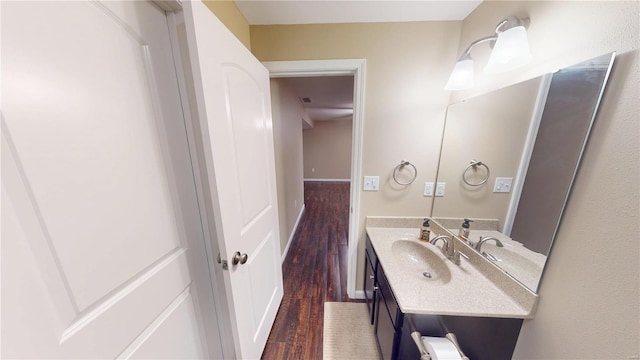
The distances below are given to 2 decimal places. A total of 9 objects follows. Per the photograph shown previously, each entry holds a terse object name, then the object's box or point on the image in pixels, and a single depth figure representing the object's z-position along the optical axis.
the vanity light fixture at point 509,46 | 0.82
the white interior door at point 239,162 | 0.72
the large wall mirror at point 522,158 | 0.66
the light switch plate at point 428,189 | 1.46
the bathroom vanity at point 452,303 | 0.81
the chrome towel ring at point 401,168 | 1.44
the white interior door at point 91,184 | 0.40
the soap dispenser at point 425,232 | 1.34
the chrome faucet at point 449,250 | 1.11
